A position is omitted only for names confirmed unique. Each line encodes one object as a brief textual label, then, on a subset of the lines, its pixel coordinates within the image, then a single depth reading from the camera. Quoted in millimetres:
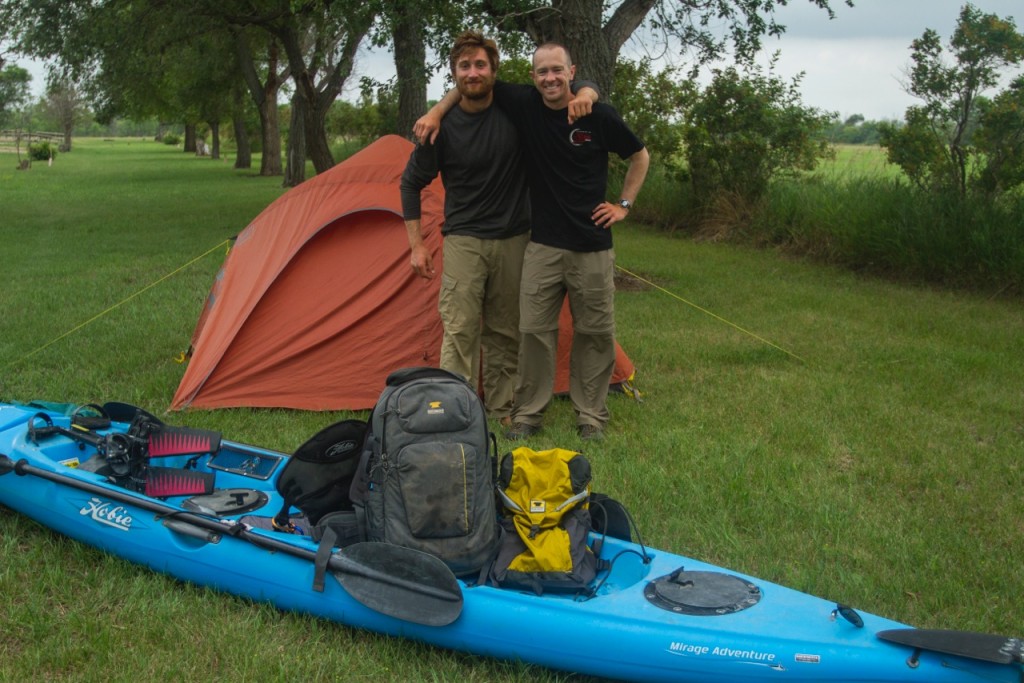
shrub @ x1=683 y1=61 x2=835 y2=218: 14047
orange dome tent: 6070
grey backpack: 3508
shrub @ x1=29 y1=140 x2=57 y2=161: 42200
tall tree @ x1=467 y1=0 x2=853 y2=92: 8695
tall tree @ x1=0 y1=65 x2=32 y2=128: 45031
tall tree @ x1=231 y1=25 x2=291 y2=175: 26041
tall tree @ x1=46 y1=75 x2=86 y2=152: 56688
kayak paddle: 3293
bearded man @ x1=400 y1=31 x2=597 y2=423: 5258
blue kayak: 3037
